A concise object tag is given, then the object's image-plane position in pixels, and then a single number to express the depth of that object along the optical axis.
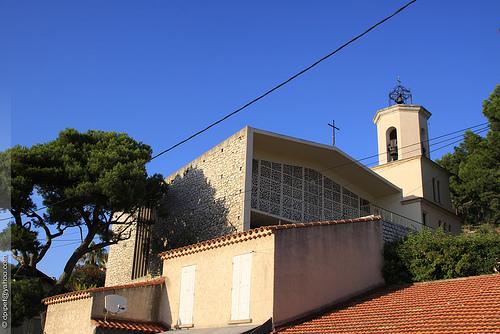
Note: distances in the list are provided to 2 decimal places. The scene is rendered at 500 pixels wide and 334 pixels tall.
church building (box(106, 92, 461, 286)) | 22.34
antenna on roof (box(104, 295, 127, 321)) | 14.85
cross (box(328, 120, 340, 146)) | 28.77
